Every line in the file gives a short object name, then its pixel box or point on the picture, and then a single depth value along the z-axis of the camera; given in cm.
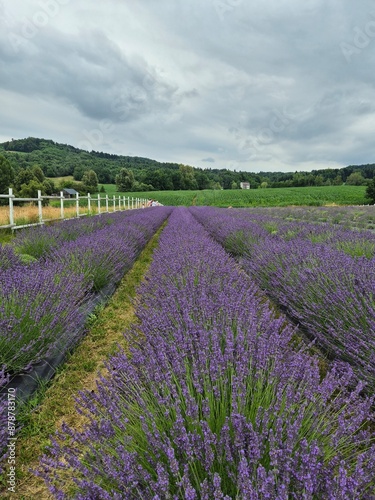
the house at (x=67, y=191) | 4069
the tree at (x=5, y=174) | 4169
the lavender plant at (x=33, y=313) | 188
